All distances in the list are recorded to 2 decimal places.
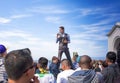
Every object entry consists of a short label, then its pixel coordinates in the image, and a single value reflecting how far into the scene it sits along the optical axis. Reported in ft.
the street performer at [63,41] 18.56
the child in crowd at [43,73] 9.06
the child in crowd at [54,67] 15.35
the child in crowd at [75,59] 17.06
